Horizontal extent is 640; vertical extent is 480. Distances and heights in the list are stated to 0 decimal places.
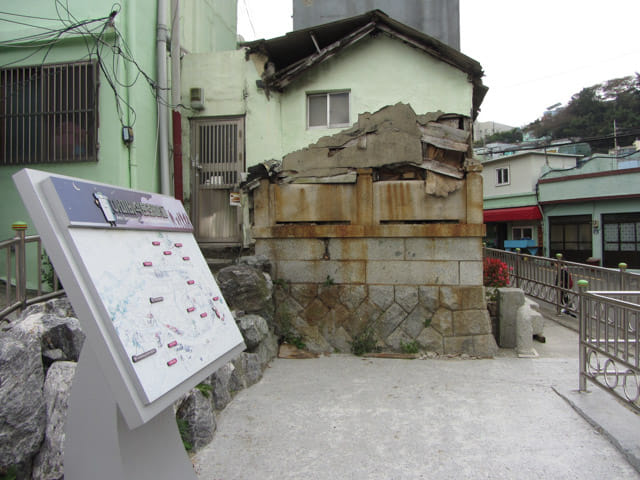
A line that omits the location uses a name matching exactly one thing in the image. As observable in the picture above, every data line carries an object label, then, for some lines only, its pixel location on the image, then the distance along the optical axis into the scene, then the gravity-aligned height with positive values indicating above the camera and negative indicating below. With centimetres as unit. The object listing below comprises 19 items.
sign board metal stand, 166 -35
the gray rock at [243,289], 527 -59
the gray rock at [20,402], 238 -95
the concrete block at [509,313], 622 -113
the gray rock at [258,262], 591 -28
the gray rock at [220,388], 399 -144
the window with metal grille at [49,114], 664 +219
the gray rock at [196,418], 334 -147
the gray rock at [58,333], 303 -66
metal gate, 786 +135
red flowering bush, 744 -65
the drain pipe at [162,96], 730 +272
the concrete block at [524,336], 601 -144
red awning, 2328 +151
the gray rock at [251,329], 490 -105
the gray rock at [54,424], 251 -114
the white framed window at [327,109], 784 +258
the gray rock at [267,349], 521 -143
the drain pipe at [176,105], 765 +264
